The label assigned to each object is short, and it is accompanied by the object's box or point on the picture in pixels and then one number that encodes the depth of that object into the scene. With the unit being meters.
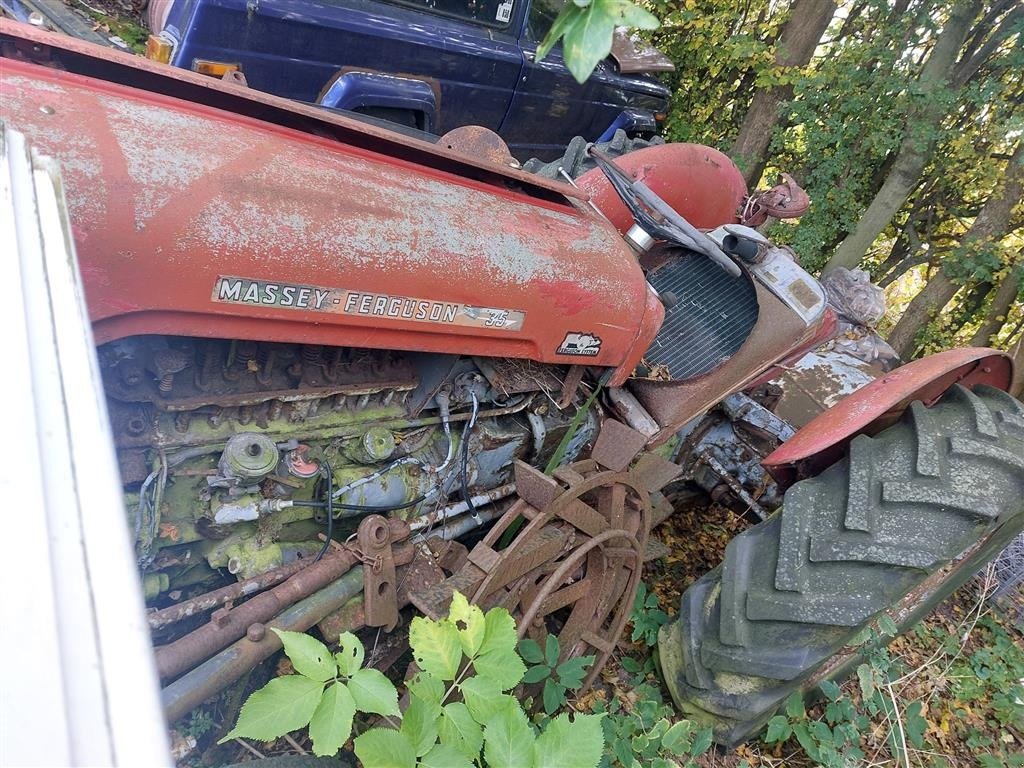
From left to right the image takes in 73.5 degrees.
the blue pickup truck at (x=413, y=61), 2.88
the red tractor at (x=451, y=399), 1.18
